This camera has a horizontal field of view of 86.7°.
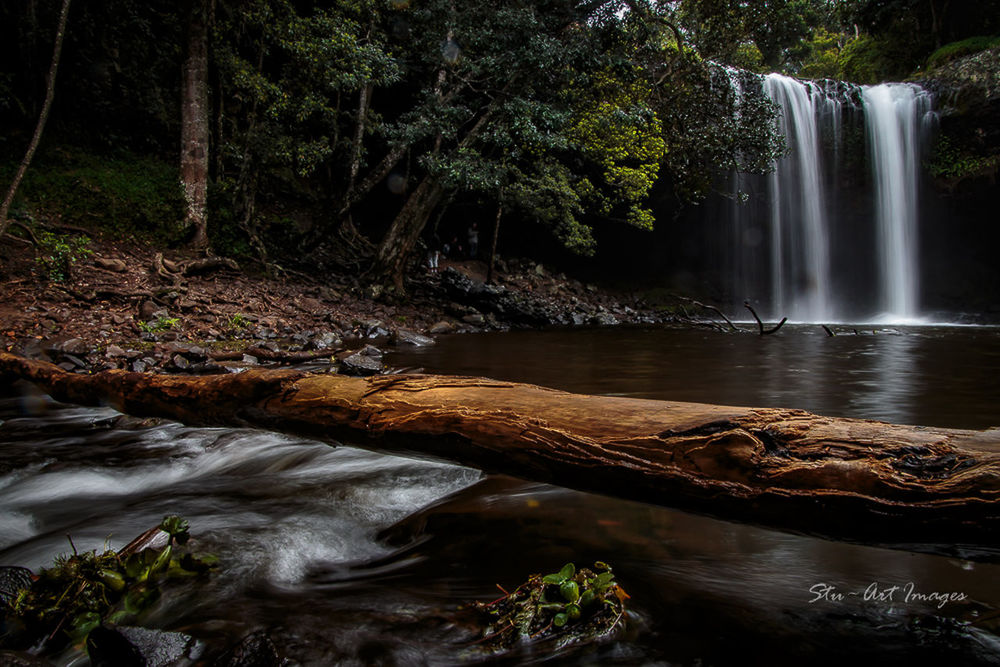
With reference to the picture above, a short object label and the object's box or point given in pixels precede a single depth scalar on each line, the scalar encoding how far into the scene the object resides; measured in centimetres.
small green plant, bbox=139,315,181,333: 696
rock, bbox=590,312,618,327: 1517
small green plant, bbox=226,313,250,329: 796
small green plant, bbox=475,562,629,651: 142
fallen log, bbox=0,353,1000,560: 119
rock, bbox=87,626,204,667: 126
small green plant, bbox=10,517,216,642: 143
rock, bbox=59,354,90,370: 520
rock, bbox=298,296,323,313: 1003
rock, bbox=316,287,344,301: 1104
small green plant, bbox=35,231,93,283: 753
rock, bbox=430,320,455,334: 1096
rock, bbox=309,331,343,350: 801
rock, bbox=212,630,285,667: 127
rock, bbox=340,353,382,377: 559
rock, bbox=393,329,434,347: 918
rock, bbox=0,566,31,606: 149
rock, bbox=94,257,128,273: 842
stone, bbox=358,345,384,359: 705
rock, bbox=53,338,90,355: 557
